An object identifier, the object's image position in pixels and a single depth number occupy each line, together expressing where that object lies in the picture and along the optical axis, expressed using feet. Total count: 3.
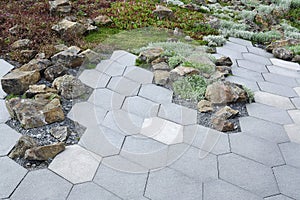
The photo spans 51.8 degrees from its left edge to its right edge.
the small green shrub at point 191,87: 10.77
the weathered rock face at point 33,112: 8.97
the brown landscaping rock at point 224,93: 10.50
